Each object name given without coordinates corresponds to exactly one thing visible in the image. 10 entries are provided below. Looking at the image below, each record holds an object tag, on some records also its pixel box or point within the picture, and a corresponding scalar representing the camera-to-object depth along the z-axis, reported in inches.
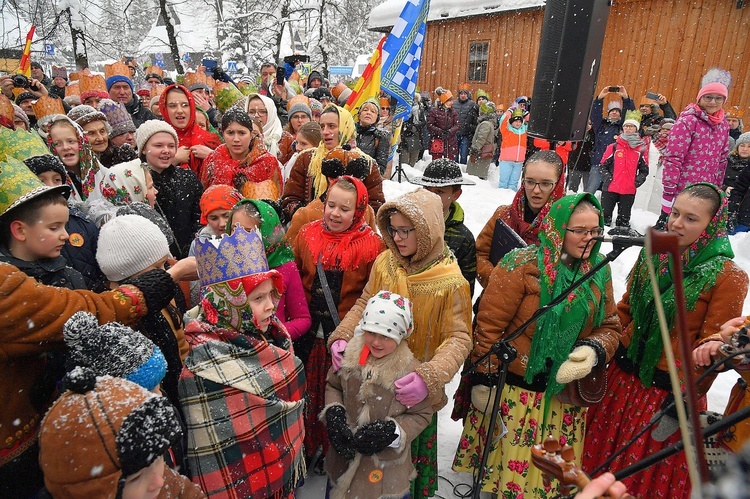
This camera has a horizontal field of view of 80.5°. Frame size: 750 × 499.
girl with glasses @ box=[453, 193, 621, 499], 96.7
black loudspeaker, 141.9
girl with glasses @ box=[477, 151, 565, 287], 122.5
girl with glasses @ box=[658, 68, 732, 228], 224.5
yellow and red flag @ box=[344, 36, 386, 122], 239.3
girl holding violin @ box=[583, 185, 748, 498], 94.3
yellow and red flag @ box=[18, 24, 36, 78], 361.1
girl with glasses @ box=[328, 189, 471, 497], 95.3
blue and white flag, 227.8
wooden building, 473.7
